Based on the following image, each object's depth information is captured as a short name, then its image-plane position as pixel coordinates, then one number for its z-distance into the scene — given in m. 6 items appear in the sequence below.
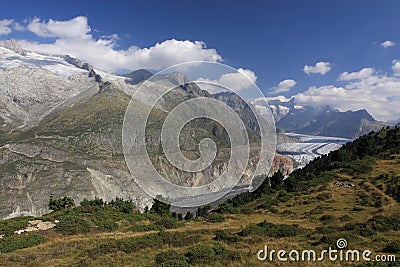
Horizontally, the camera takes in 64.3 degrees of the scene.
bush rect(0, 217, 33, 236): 28.43
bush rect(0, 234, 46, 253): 23.22
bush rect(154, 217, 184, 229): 34.70
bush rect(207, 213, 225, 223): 40.75
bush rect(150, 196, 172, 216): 59.17
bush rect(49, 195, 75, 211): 54.38
